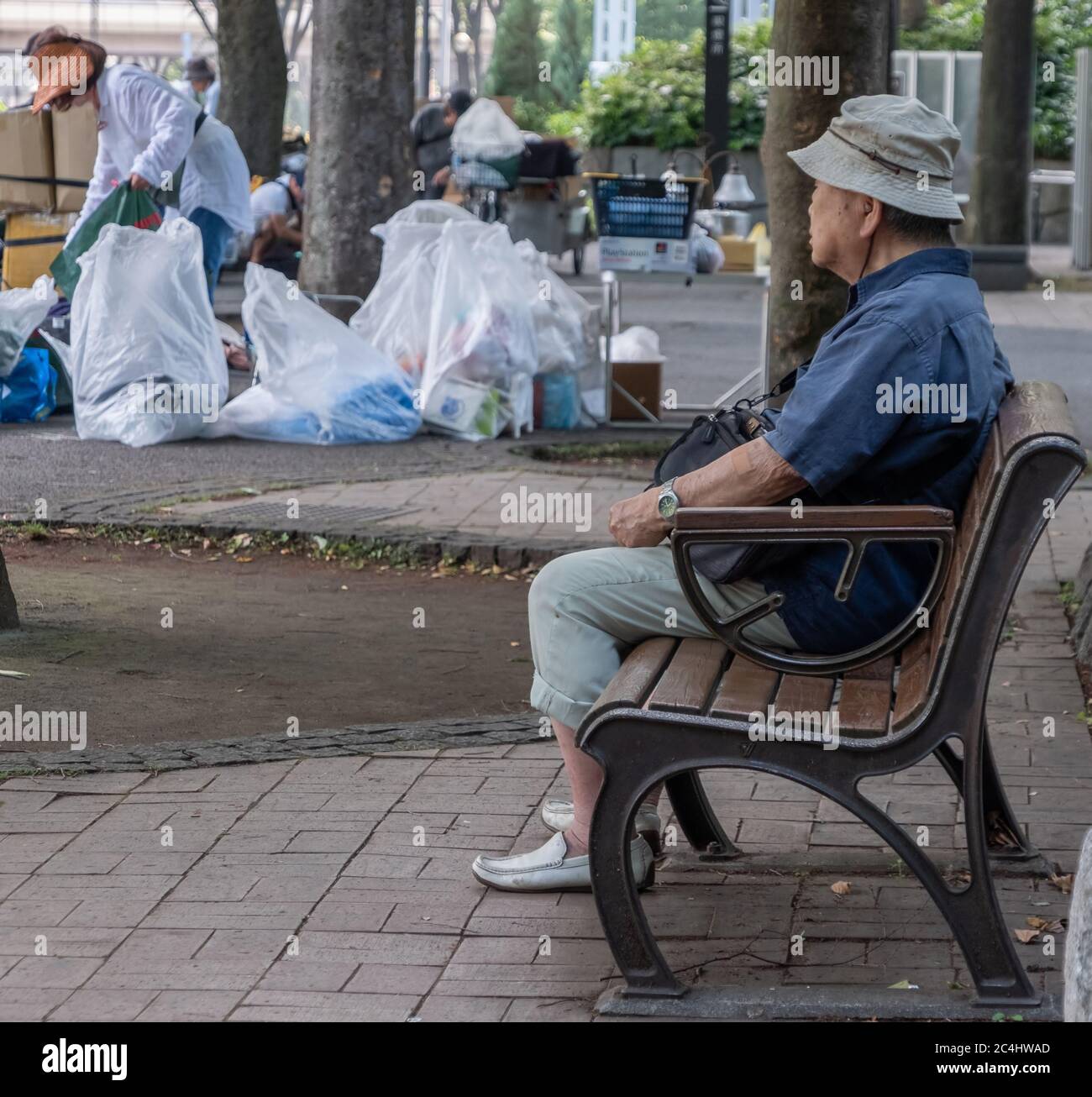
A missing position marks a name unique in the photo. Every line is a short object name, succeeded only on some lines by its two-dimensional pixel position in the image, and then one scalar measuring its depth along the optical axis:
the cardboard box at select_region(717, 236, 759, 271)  17.62
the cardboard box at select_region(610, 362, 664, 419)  10.80
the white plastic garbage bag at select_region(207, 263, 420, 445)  9.75
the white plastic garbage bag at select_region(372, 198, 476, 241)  10.27
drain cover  7.50
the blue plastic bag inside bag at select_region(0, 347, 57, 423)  10.47
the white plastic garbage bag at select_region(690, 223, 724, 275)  15.32
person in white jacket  10.46
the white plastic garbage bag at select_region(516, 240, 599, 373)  10.18
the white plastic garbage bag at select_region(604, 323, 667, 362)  10.89
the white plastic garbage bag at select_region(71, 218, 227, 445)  9.48
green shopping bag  10.45
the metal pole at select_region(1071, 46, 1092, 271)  20.91
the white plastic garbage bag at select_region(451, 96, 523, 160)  20.00
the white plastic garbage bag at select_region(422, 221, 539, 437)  9.81
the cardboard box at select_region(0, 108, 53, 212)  11.46
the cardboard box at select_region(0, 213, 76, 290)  11.84
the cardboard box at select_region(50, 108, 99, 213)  11.48
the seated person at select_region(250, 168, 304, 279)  16.66
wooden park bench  3.06
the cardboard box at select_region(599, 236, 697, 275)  10.73
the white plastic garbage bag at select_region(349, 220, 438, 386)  10.11
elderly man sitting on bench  3.29
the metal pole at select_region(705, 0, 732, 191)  24.20
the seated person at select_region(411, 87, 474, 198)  21.72
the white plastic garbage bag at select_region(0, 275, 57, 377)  9.93
